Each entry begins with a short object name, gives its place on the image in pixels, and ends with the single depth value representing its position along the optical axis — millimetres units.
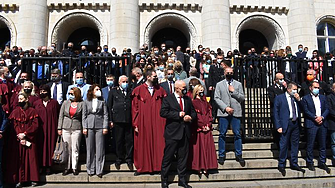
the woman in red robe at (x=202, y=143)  5477
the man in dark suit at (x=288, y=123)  5965
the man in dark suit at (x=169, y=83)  6778
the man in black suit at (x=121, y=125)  5785
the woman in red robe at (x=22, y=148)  5281
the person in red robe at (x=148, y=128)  5594
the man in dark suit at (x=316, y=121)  6199
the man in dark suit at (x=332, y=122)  6328
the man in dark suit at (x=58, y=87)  6887
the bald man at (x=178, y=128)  5051
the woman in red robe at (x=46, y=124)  5690
